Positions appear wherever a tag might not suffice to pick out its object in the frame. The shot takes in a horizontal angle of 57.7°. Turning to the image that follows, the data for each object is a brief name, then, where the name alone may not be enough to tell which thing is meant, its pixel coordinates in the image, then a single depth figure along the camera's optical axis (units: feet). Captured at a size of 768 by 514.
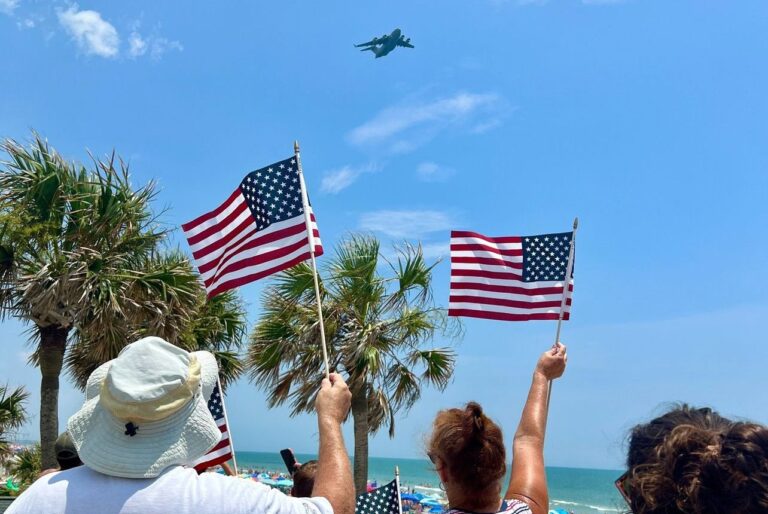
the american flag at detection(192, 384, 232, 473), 19.88
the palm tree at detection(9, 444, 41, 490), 89.80
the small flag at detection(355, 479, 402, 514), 21.59
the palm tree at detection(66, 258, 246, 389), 42.35
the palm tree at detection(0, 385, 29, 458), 49.14
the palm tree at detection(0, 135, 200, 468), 37.35
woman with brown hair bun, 7.64
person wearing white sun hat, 5.84
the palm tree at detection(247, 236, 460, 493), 42.19
